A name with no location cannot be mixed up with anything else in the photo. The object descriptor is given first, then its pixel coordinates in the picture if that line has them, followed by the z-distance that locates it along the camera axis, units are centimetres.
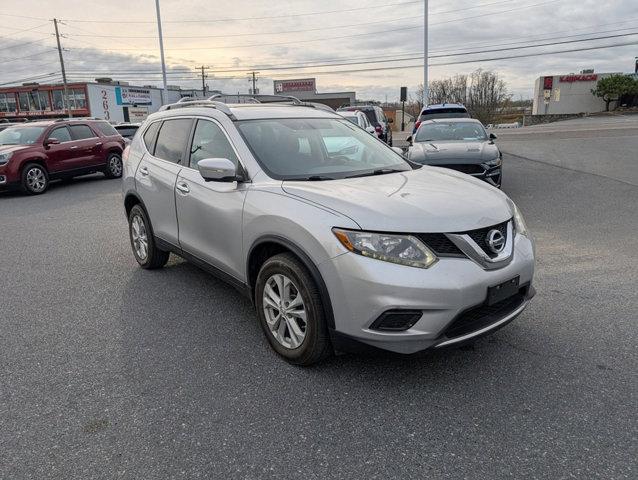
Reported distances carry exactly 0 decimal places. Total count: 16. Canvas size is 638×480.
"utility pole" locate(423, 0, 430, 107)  3160
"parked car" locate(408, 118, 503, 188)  869
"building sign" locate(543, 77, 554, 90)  5309
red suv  1196
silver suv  288
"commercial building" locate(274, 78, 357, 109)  7288
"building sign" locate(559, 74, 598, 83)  5134
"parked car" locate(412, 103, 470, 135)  1614
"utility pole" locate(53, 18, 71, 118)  5575
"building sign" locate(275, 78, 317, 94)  7681
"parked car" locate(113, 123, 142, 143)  1794
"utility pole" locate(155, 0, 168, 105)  2925
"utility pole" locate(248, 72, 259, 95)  9436
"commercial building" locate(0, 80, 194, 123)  5981
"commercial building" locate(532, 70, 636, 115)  5144
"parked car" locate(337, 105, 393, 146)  1787
